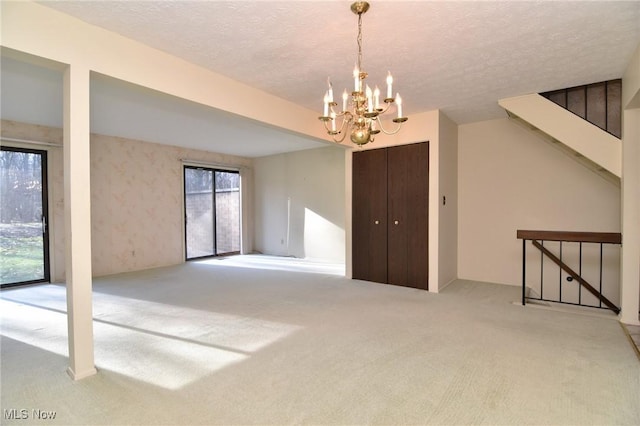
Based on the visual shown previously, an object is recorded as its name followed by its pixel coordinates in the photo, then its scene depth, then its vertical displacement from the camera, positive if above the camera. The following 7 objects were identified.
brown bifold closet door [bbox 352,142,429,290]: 4.48 -0.12
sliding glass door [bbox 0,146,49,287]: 4.70 -0.10
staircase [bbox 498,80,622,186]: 3.35 +1.01
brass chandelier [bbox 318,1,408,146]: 2.06 +0.71
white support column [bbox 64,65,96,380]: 2.13 -0.06
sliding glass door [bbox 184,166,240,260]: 7.13 -0.06
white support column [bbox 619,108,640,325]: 3.08 -0.11
